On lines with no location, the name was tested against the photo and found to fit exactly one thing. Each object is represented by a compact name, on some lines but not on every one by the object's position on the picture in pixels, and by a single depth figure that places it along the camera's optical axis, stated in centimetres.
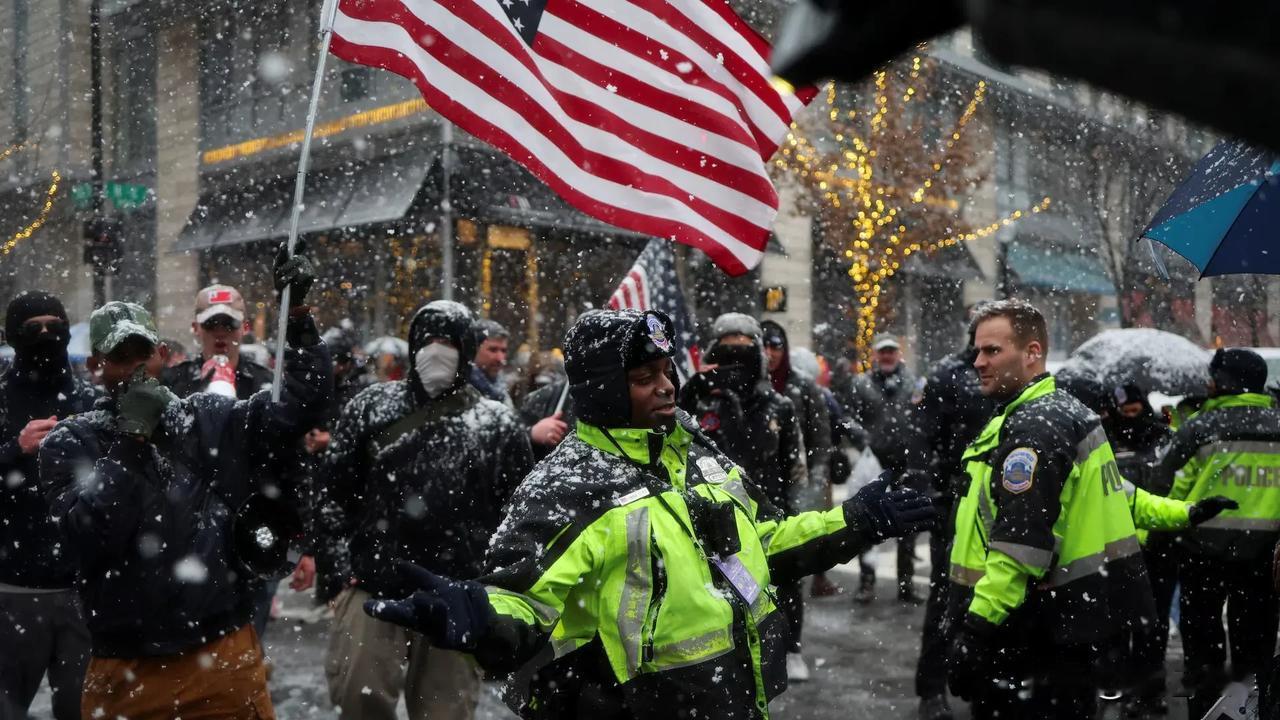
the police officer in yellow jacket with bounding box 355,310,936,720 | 271
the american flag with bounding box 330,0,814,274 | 419
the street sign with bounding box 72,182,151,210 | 1506
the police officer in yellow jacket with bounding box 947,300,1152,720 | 374
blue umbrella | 402
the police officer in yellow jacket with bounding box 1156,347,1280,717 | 569
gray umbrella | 764
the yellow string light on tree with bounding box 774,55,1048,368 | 1841
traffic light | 1411
